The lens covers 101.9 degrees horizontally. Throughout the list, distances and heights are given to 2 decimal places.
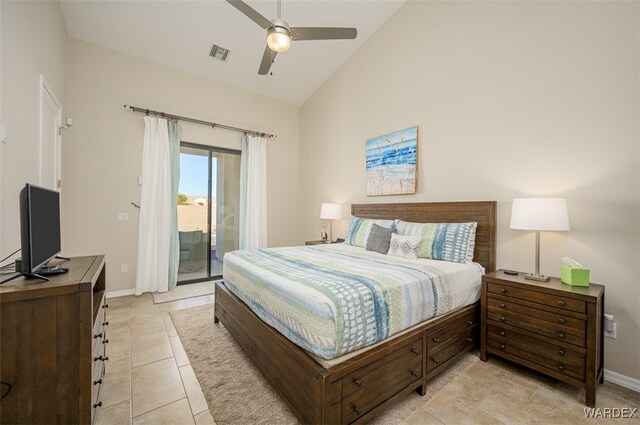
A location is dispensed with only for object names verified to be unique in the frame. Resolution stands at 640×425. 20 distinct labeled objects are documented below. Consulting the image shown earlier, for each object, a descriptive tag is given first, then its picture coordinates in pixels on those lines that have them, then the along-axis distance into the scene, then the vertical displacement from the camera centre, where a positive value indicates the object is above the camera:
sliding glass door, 4.36 -0.02
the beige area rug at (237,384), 1.56 -1.25
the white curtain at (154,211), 3.76 -0.06
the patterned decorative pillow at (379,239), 2.94 -0.34
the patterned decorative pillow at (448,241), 2.48 -0.30
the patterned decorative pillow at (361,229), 3.31 -0.26
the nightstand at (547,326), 1.67 -0.82
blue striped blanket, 1.36 -0.54
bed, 1.32 -0.90
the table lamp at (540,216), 1.88 -0.02
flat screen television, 1.27 -0.12
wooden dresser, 1.15 -0.68
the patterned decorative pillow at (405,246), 2.67 -0.38
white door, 2.48 +0.74
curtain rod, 3.76 +1.42
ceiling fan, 2.11 +1.56
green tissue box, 1.83 -0.45
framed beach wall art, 3.28 +0.65
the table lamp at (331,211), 4.27 -0.03
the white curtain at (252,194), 4.78 +0.26
